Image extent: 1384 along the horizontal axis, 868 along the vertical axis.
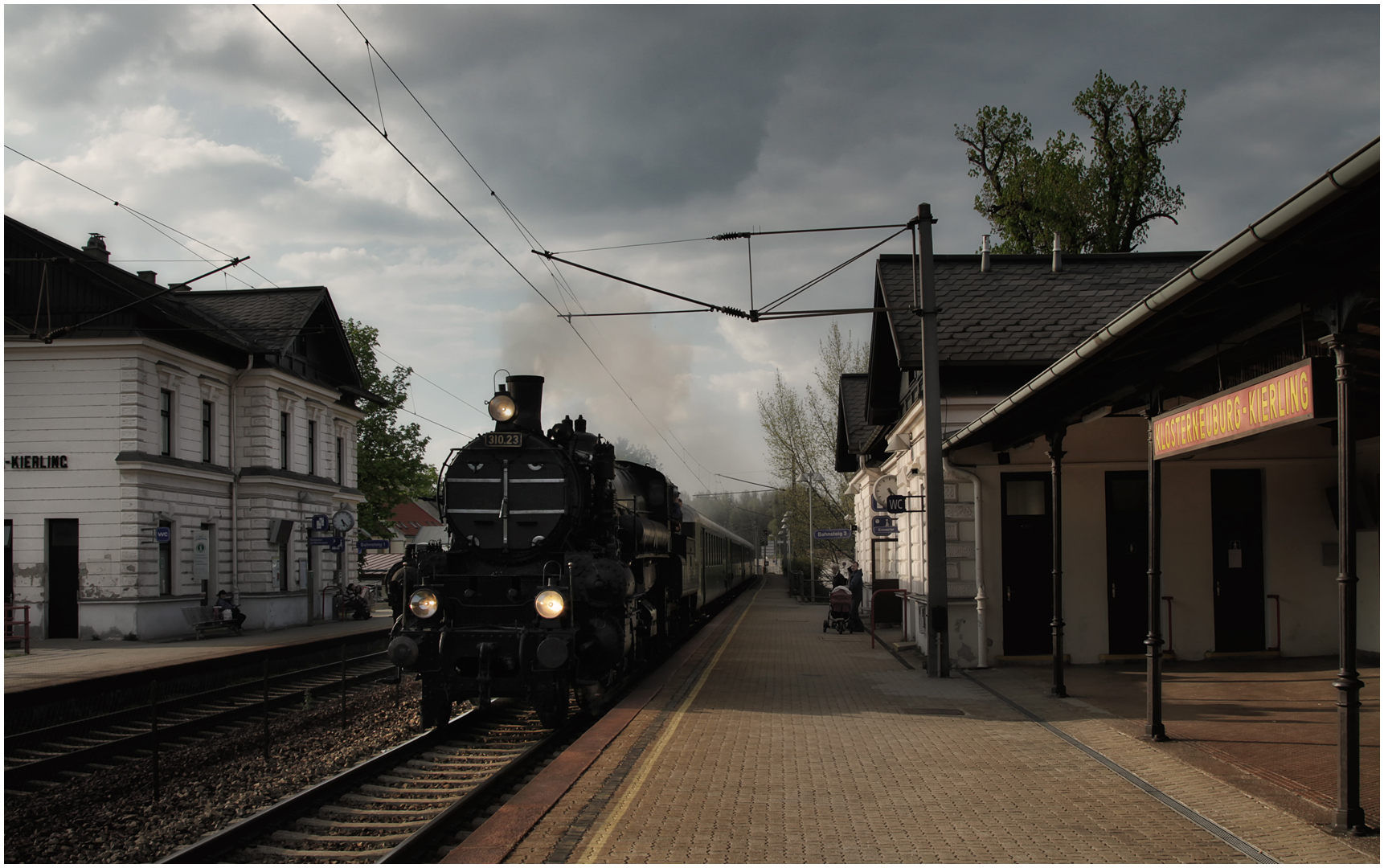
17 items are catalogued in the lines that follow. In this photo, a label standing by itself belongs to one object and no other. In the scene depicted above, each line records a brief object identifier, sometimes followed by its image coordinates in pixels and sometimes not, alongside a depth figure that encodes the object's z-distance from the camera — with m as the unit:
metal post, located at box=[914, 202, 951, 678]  12.95
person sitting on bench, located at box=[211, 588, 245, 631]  22.91
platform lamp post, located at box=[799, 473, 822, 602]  34.36
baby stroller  21.86
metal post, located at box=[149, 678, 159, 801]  7.47
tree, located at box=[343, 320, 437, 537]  37.81
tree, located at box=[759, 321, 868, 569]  35.69
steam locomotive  9.20
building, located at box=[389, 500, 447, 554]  64.88
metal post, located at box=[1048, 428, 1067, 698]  10.48
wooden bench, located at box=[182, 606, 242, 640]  22.25
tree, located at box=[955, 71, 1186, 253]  28.62
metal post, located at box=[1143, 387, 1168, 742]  8.10
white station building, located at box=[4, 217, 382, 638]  20.98
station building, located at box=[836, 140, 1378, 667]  12.97
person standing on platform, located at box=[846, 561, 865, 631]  22.23
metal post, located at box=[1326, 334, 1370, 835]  5.48
